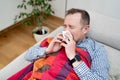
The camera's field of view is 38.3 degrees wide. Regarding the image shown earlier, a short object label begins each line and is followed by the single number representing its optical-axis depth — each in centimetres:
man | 104
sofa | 132
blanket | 105
